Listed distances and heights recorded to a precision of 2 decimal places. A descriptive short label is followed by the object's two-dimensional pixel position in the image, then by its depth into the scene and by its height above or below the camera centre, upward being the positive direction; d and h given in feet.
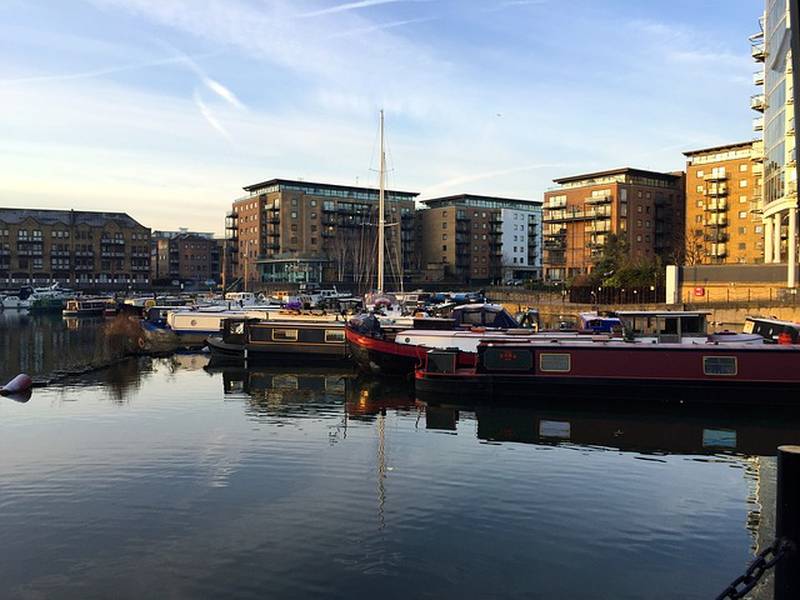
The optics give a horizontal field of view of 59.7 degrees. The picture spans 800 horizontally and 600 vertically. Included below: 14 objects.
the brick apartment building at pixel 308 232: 382.22 +29.80
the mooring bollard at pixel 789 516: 17.79 -6.09
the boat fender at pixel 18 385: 81.30 -11.83
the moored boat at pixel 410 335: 90.68 -6.96
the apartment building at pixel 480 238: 436.35 +28.61
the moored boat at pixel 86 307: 261.24 -8.42
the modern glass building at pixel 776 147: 151.53 +31.56
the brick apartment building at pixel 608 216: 331.77 +32.36
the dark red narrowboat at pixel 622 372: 71.00 -9.66
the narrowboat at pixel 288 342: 112.27 -9.45
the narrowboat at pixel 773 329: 76.57 -5.67
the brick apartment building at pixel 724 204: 303.89 +34.69
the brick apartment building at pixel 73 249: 403.34 +22.06
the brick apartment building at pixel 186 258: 543.39 +20.88
